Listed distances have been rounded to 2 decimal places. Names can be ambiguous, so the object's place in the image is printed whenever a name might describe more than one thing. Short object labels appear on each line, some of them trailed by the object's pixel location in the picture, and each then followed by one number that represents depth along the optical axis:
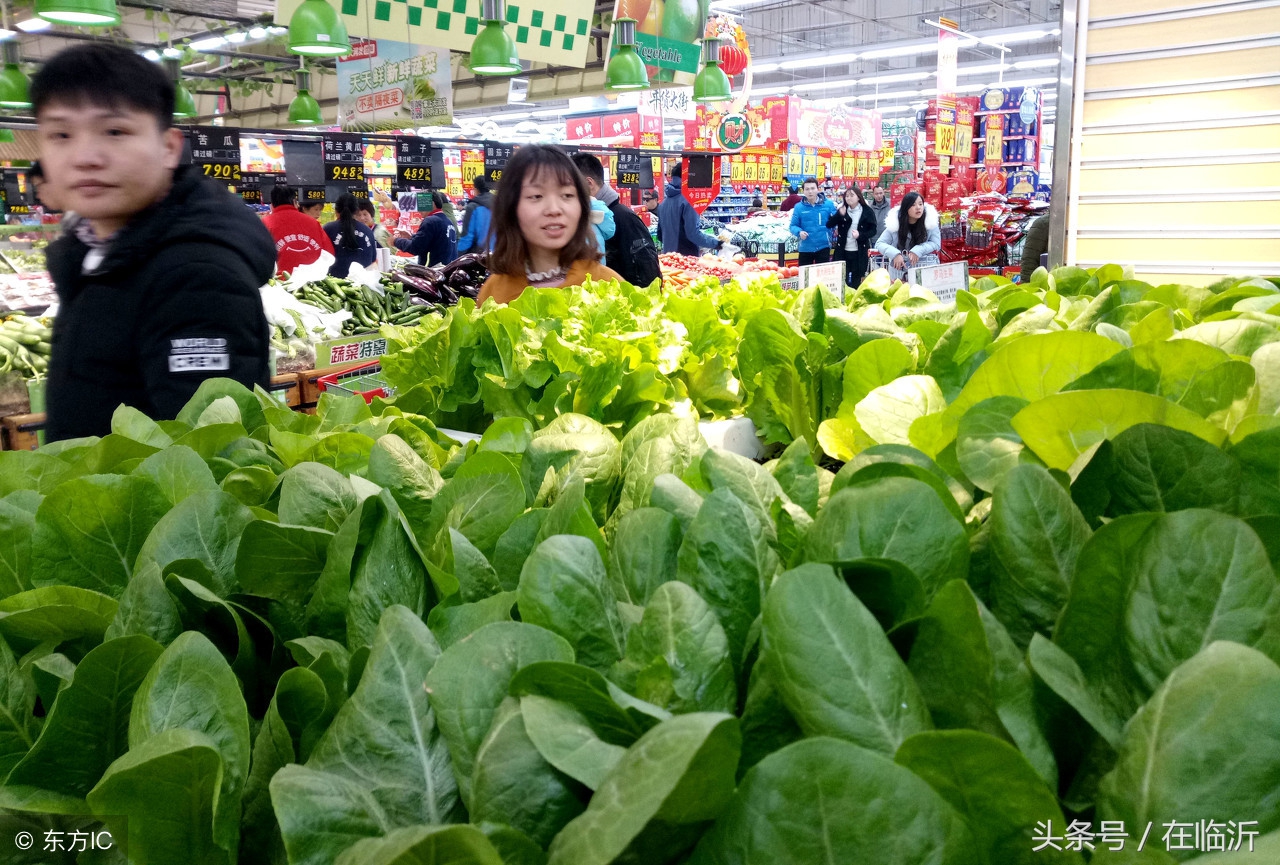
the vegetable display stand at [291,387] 4.13
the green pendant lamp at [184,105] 8.66
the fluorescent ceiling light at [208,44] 11.87
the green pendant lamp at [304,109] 9.90
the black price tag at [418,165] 7.64
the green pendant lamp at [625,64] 6.49
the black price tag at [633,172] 8.87
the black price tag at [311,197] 7.34
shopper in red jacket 7.16
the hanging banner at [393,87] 7.88
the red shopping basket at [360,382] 3.39
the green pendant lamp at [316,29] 5.23
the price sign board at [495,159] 7.59
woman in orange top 3.19
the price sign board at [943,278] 2.68
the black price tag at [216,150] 6.61
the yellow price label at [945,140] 12.06
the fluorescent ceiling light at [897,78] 19.68
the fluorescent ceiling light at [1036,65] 17.88
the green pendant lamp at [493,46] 5.56
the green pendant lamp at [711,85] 7.43
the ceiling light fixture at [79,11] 4.74
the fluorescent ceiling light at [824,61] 18.44
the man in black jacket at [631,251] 4.75
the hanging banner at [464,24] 5.32
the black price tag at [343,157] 7.20
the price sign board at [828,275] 2.55
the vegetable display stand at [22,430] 3.61
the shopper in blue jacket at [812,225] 11.45
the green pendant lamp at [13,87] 7.78
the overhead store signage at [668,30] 7.15
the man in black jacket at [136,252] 1.73
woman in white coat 9.01
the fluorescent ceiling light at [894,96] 21.81
